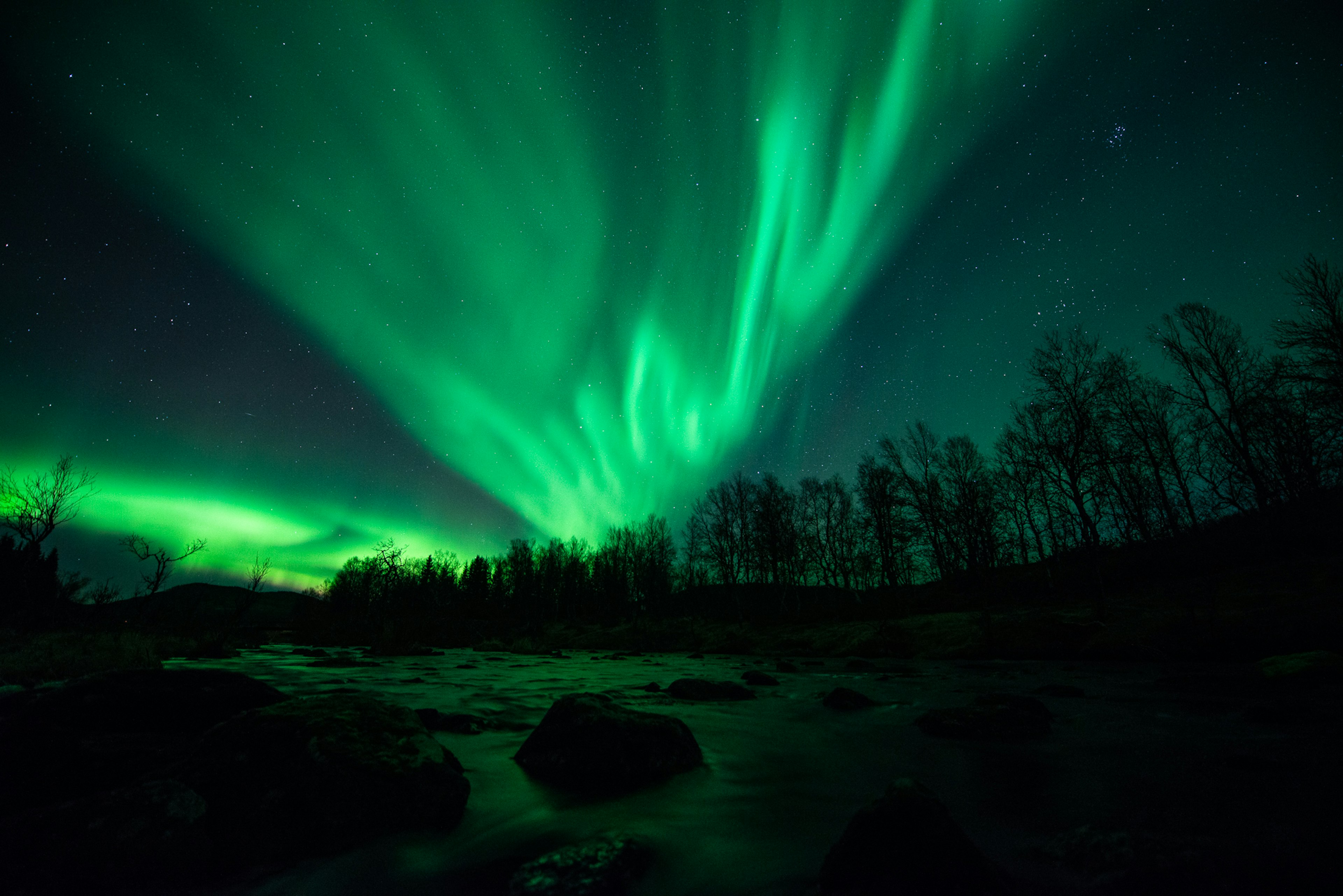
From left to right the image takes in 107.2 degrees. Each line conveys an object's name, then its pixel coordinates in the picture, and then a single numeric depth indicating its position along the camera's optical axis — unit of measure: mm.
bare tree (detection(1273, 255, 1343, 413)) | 18516
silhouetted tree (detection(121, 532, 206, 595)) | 34719
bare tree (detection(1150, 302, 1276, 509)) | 27625
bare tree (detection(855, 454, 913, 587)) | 46500
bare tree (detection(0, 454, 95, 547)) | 30016
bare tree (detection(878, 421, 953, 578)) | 44688
